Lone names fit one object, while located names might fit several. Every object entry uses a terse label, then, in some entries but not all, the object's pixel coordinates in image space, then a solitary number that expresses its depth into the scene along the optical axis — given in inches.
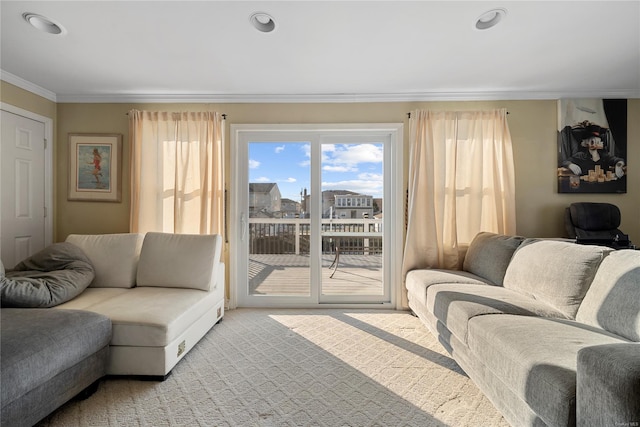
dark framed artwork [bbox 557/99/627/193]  125.3
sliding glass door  135.0
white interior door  112.1
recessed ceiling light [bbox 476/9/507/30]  76.1
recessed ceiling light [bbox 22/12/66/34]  77.7
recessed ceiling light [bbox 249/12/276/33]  76.9
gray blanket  79.1
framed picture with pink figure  132.9
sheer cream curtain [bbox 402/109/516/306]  125.0
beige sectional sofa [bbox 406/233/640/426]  39.3
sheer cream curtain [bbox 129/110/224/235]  127.3
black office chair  117.6
